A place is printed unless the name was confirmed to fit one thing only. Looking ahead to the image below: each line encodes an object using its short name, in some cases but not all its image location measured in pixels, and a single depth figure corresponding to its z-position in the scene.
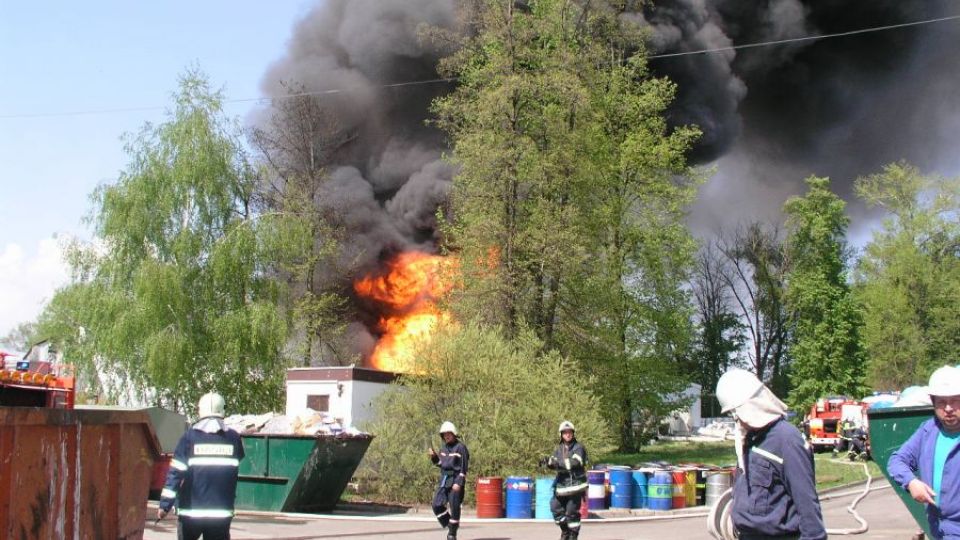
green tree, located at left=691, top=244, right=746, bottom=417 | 58.53
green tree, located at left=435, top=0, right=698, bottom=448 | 24.16
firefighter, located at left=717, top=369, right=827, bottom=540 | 3.92
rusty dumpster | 4.88
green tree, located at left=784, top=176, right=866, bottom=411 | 41.53
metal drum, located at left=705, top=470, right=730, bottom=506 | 15.91
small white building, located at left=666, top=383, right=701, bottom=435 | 55.53
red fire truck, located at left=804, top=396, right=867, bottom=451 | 31.39
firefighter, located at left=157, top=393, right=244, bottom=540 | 6.34
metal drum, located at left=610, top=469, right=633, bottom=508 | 16.02
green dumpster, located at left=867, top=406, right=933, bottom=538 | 8.19
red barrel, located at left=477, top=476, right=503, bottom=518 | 15.61
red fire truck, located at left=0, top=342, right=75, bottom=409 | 9.63
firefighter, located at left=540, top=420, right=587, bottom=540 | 10.60
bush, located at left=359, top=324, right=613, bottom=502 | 17.23
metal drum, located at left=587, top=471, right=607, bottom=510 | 15.84
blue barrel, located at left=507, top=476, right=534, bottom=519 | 15.51
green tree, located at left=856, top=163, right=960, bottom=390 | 44.16
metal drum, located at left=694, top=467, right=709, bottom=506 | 17.19
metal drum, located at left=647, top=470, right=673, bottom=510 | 16.02
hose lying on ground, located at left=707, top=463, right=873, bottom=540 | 4.73
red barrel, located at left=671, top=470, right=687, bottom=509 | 16.28
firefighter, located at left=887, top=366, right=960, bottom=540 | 4.32
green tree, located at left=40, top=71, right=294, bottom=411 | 24.31
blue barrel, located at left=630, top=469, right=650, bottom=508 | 16.17
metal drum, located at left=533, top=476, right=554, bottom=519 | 15.44
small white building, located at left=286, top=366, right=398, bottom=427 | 19.73
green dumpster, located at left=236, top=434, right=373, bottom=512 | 14.72
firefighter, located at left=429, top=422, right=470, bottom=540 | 11.06
